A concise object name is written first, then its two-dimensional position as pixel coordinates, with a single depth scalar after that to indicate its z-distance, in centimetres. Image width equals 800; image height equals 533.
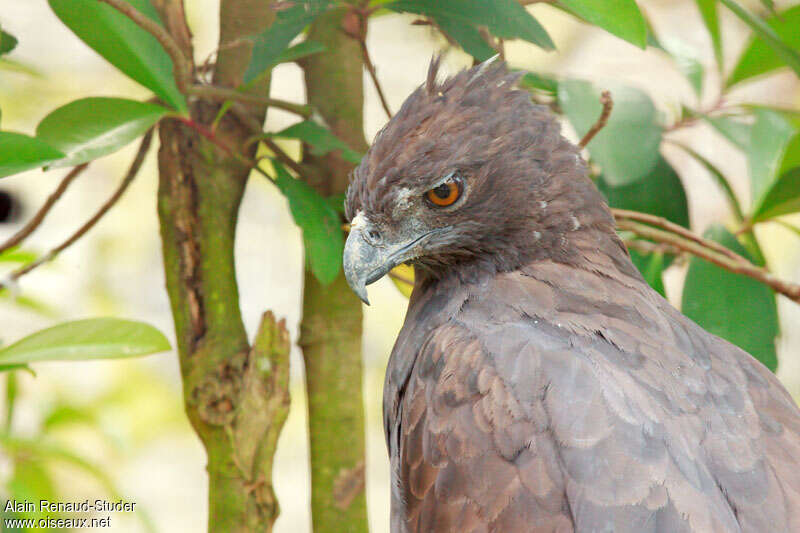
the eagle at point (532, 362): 345
